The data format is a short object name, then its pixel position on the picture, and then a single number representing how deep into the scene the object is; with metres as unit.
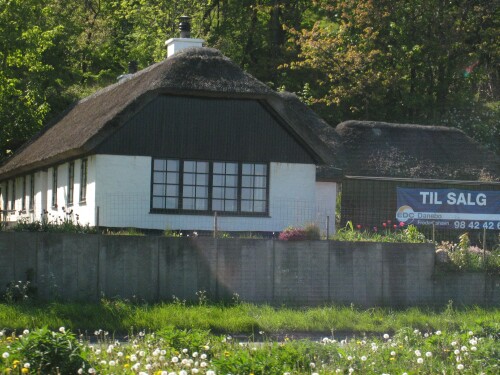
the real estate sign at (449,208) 36.41
